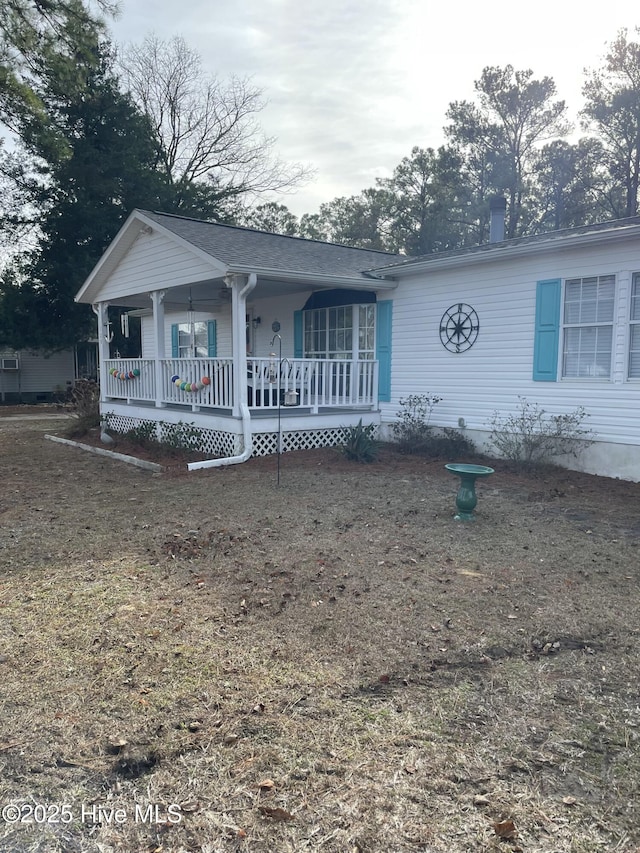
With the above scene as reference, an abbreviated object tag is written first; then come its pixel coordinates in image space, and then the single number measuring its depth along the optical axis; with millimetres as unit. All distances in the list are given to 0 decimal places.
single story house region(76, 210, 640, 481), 7879
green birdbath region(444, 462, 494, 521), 5738
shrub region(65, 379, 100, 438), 13133
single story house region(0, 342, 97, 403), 25578
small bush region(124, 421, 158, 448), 11388
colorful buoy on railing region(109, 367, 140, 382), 12383
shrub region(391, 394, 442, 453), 9953
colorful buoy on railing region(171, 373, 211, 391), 9984
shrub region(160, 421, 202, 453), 10219
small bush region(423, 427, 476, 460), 9508
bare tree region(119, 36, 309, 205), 25906
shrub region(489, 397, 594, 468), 8234
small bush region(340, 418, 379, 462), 9297
